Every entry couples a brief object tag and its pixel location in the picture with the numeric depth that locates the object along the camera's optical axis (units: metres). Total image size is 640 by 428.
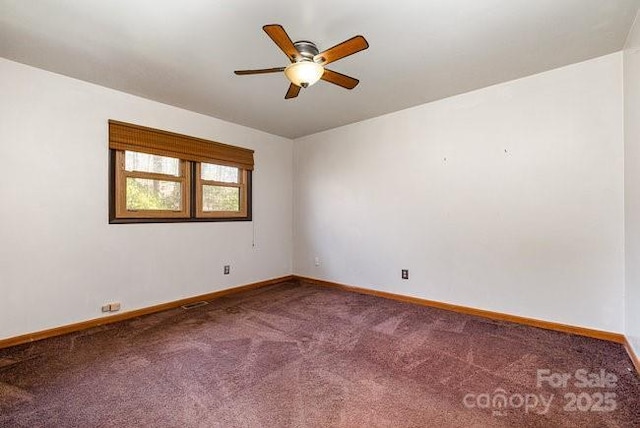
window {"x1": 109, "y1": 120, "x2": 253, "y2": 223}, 3.23
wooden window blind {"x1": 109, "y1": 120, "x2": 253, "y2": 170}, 3.20
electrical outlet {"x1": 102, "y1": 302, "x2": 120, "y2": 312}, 3.08
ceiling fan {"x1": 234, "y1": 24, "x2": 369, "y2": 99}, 1.76
